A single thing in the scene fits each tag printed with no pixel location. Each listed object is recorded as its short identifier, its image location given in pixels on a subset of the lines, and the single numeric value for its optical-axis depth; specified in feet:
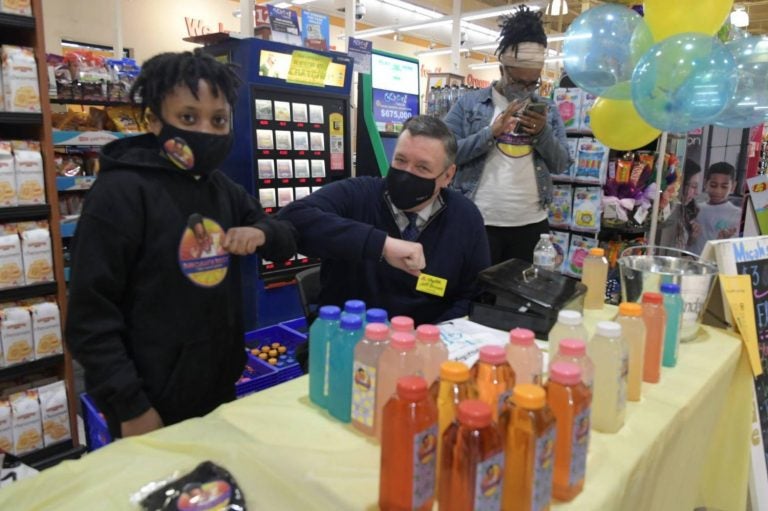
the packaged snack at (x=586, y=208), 14.25
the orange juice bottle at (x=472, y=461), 2.64
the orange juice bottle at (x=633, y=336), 4.48
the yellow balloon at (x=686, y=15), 7.89
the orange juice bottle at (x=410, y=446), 2.81
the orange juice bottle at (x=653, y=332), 4.84
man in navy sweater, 6.46
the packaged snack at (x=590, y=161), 14.12
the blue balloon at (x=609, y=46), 8.80
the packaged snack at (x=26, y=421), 8.90
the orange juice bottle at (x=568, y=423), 3.15
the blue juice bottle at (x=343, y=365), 4.00
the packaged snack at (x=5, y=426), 8.74
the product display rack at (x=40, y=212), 8.32
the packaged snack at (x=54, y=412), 9.16
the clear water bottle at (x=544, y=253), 8.58
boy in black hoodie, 4.59
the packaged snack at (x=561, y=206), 14.83
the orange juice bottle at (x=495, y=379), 3.43
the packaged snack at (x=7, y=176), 8.20
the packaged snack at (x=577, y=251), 14.67
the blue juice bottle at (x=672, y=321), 5.31
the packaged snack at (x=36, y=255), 8.58
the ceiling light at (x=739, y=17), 24.29
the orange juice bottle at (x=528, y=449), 2.83
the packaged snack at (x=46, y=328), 8.83
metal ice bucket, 5.79
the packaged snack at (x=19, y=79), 8.10
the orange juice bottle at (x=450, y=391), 3.12
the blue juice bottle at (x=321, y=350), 4.13
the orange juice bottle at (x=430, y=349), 3.85
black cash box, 5.86
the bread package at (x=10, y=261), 8.36
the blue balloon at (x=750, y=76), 8.18
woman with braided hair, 9.57
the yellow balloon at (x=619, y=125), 9.57
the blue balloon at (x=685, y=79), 7.16
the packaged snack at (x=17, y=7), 7.97
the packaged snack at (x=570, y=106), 14.78
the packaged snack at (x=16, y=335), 8.54
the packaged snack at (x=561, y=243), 14.88
